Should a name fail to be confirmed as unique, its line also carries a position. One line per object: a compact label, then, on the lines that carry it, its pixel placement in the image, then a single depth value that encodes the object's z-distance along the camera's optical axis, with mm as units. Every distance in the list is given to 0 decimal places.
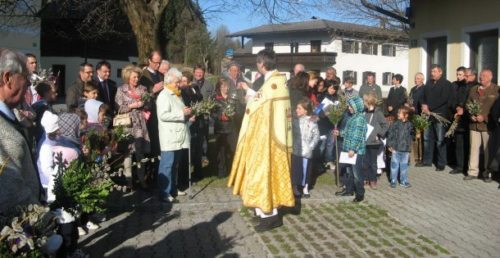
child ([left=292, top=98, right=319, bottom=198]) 8875
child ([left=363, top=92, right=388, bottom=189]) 9812
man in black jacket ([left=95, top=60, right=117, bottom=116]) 8727
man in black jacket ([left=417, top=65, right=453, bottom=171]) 11805
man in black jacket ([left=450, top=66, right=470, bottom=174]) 11352
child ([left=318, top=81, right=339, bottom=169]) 11258
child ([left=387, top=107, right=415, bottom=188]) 10016
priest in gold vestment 7219
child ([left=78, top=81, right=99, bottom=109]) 7719
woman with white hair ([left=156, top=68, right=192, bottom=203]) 8141
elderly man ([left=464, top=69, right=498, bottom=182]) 10477
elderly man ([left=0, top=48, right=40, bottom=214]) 2799
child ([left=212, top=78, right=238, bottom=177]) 10211
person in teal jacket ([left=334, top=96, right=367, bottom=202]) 8656
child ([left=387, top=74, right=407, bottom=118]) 12654
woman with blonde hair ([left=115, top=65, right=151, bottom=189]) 8570
